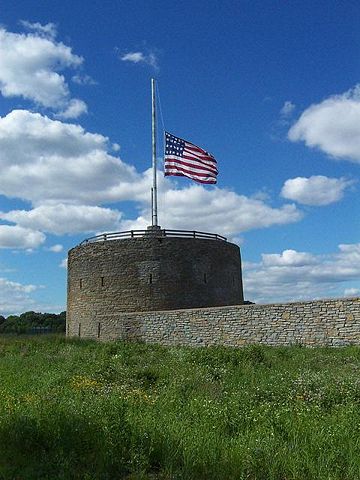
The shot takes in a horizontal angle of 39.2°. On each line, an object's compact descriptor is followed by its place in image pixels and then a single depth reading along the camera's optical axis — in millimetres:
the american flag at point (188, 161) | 25344
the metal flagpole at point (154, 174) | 28719
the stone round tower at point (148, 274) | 27141
